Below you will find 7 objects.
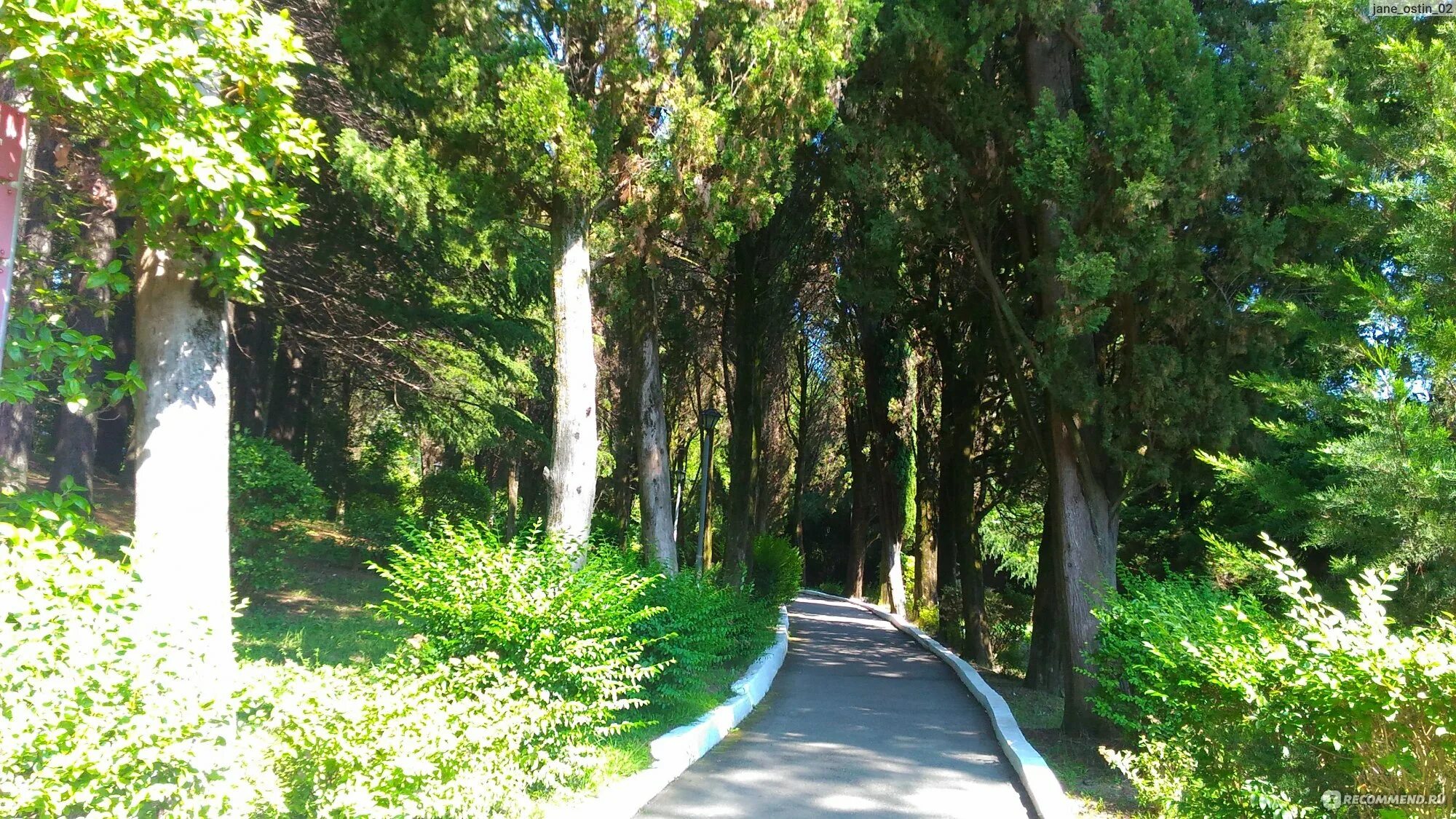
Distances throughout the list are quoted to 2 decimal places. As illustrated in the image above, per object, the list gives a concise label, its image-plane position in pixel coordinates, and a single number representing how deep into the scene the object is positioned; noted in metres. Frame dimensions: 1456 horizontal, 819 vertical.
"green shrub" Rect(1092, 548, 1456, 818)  4.26
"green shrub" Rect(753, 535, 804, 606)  22.09
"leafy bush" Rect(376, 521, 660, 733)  6.55
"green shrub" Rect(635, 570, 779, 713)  8.67
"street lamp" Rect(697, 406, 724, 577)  18.18
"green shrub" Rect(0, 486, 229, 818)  3.41
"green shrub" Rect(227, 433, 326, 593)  13.77
